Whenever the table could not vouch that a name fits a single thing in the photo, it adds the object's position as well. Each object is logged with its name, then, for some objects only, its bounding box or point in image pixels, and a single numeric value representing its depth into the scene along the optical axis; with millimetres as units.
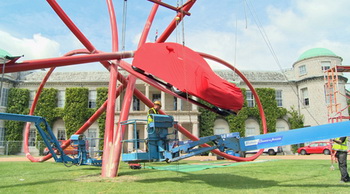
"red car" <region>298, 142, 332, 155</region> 31625
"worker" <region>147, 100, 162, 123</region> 9211
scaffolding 16961
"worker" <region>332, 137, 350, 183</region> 9133
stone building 37375
